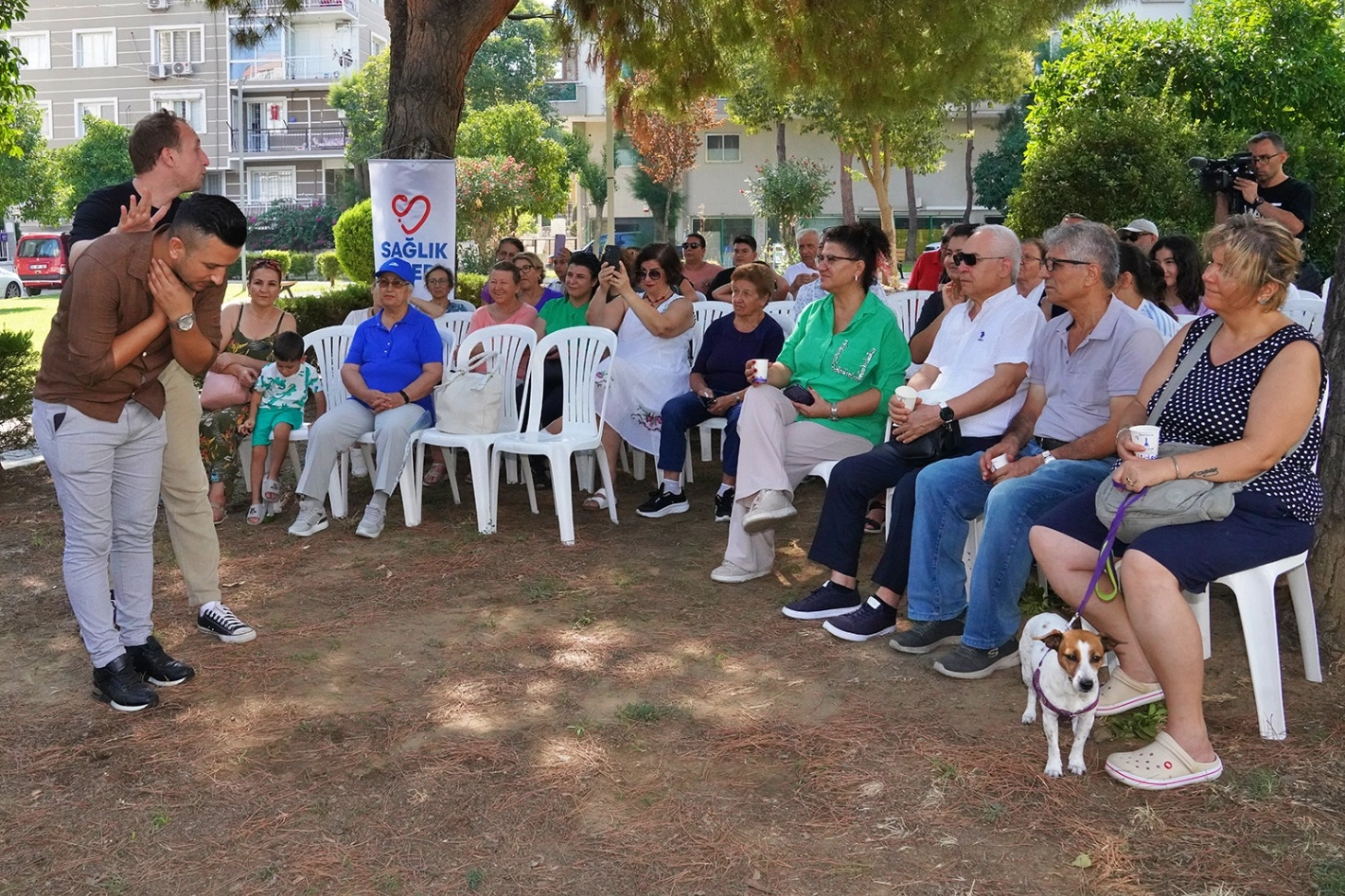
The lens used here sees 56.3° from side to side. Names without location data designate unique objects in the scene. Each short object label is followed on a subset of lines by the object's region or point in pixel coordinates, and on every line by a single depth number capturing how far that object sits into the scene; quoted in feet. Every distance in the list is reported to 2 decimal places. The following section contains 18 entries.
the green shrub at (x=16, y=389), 25.22
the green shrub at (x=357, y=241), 85.40
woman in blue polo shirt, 20.84
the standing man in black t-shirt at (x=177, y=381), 13.69
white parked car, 103.58
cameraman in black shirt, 24.17
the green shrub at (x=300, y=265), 128.47
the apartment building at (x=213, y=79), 162.61
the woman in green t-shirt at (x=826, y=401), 16.85
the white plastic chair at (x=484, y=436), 20.70
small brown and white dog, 11.18
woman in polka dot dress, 11.00
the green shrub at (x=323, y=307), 39.24
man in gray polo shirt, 13.50
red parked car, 120.37
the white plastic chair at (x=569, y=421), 20.24
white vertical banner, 27.55
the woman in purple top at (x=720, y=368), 21.70
